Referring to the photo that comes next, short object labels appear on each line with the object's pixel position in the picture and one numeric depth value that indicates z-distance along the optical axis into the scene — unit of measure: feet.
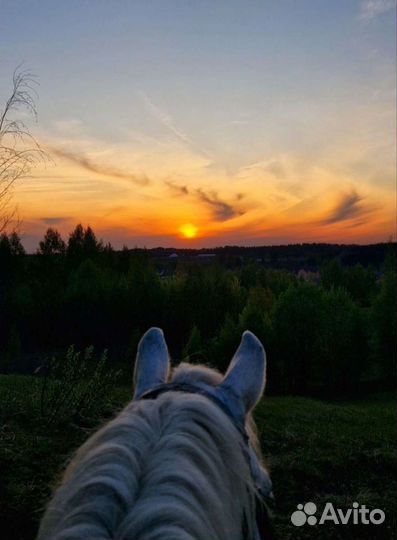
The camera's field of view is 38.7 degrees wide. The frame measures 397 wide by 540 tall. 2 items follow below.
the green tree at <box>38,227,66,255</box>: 134.62
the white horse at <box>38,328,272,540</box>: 2.82
